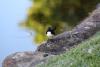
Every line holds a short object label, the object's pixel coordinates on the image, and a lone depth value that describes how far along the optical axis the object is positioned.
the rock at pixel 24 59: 15.20
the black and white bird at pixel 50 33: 18.34
